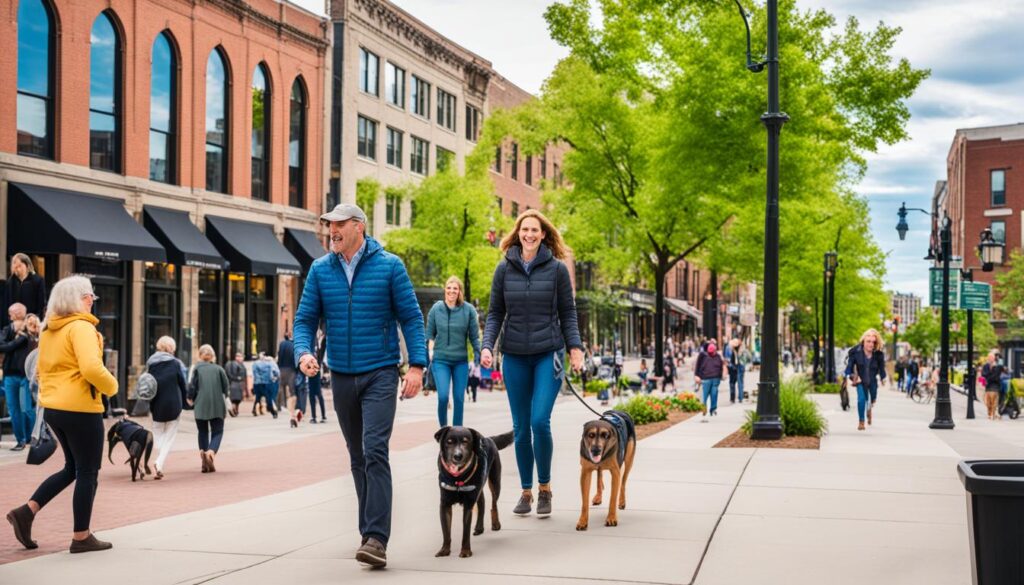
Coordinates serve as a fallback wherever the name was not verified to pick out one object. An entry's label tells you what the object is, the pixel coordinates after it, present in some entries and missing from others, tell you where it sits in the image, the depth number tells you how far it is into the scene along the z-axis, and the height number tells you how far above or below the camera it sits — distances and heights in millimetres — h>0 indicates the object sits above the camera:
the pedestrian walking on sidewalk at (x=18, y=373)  14672 -812
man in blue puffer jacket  6617 -165
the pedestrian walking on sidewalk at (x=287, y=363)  22562 -1017
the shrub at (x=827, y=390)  37025 -2419
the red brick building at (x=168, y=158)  22469 +3512
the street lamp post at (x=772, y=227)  15984 +1212
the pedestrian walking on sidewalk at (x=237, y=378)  23328 -1389
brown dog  7770 -949
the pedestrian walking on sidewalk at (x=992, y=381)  28281 -1610
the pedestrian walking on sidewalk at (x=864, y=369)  19162 -918
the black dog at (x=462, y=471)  6684 -931
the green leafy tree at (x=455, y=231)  38594 +2753
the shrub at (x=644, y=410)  17953 -1530
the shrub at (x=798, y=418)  16125 -1449
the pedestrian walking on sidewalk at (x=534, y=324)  7977 -76
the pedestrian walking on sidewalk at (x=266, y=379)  22922 -1341
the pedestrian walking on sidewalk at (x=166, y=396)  12531 -930
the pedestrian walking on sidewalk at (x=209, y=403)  13141 -1051
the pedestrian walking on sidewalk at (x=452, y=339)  12188 -281
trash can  4680 -865
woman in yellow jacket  7180 -491
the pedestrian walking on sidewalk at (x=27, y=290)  15438 +277
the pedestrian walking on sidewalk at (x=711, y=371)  21312 -1071
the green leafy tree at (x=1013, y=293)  61781 +1232
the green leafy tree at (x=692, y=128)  28547 +5306
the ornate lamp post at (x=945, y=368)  21316 -1003
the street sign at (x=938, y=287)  26344 +710
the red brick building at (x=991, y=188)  77062 +8692
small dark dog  11906 -1343
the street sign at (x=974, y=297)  25625 +414
